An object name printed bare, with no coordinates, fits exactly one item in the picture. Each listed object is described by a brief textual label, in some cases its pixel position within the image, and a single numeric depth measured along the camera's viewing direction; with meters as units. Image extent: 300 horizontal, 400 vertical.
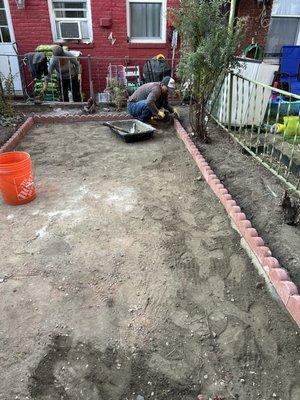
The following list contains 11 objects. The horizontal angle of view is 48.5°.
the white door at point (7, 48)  8.13
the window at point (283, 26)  8.59
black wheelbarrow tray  6.09
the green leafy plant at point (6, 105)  7.07
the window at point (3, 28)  8.14
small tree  4.75
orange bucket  3.87
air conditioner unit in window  8.33
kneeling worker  6.50
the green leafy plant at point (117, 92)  7.89
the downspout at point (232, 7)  6.43
